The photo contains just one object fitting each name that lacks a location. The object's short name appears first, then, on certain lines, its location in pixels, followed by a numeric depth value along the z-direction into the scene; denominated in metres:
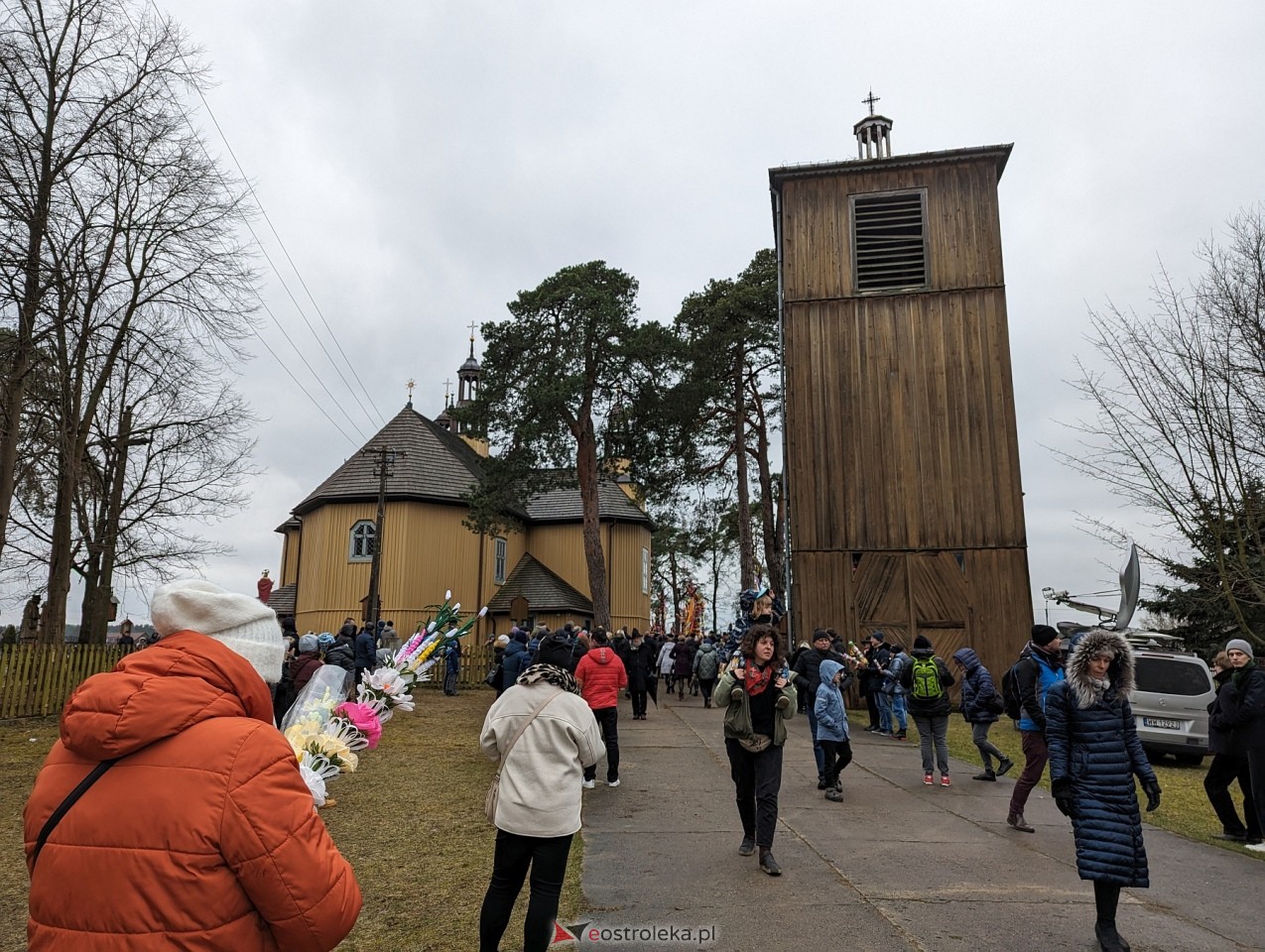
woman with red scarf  6.52
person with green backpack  9.88
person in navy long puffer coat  4.86
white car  12.92
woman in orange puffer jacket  1.96
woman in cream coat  4.36
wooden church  34.53
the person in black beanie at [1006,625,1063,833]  8.10
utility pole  27.00
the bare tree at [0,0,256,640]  13.81
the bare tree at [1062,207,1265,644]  13.46
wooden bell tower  19.77
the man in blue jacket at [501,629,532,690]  13.05
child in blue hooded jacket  9.07
